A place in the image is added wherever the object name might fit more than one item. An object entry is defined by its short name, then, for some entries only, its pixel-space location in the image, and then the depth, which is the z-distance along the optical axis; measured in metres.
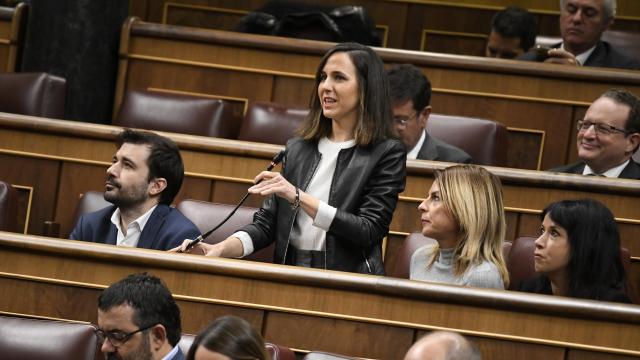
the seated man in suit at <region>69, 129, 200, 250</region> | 15.79
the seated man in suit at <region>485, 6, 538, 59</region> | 17.38
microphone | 15.38
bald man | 14.49
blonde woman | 15.43
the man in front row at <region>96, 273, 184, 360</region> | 14.99
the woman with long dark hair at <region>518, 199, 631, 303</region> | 15.43
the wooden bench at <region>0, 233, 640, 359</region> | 15.17
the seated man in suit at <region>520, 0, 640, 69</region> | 17.00
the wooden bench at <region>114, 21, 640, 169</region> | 16.87
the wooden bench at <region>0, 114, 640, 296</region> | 16.08
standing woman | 15.50
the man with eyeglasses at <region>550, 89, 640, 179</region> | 16.17
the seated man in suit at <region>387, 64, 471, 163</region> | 16.41
